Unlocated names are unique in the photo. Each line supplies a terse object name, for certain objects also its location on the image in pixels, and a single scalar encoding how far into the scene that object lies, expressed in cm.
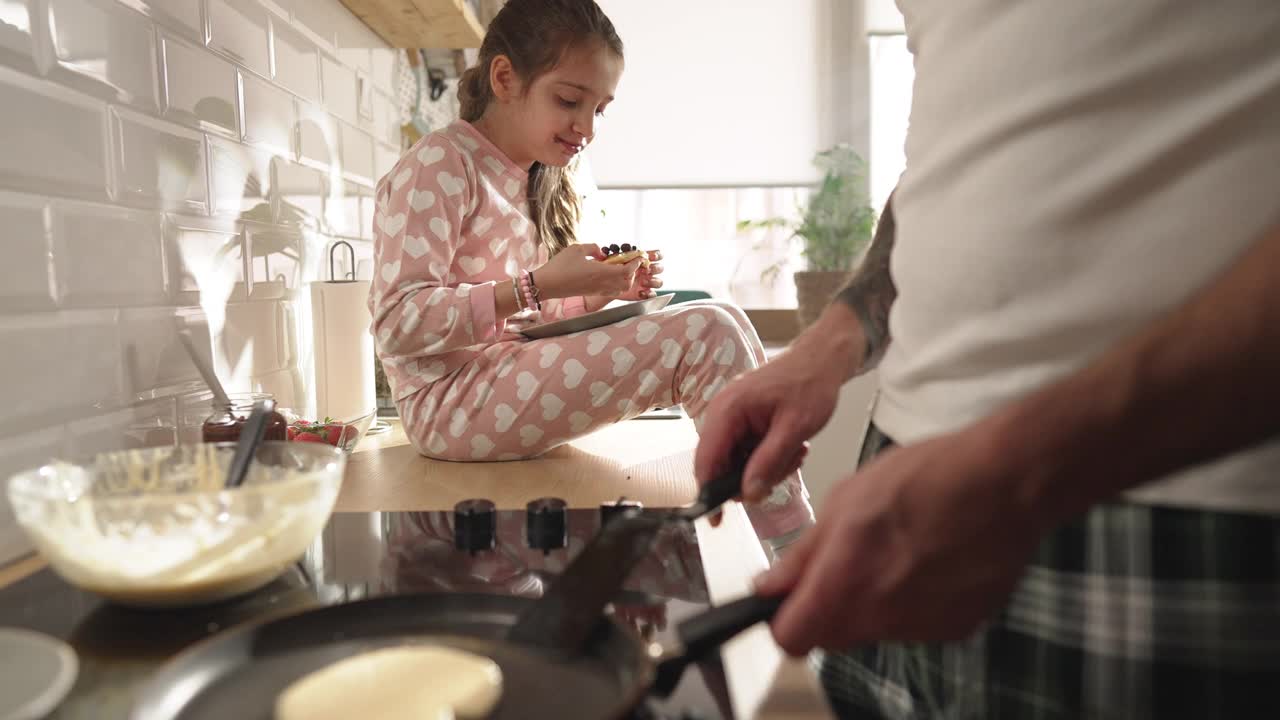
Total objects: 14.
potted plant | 283
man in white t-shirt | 35
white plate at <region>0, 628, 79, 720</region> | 37
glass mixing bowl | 48
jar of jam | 92
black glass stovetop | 42
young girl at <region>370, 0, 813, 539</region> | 124
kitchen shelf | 163
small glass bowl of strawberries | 112
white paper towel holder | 149
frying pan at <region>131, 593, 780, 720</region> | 38
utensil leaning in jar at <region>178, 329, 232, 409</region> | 96
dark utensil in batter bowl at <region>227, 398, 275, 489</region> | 57
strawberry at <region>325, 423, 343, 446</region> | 115
